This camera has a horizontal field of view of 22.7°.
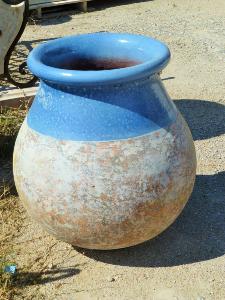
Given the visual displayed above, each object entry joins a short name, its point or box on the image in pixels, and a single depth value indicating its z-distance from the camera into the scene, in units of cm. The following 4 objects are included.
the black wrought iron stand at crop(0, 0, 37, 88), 467
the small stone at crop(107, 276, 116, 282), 281
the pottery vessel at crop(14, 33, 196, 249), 248
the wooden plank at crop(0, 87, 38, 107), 463
